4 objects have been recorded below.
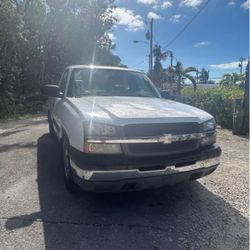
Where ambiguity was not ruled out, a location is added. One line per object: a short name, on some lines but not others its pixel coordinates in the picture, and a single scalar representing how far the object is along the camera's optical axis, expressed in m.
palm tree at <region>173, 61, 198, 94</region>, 23.08
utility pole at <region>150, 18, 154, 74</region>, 26.16
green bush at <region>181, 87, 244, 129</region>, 10.23
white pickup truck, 3.00
